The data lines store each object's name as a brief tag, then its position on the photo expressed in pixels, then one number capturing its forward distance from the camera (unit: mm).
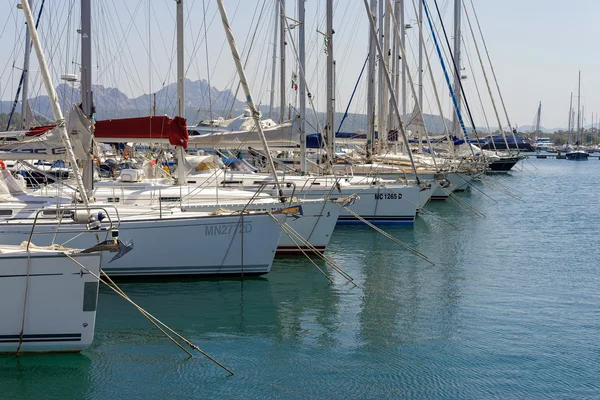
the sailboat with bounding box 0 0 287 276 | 17062
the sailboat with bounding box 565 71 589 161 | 131375
